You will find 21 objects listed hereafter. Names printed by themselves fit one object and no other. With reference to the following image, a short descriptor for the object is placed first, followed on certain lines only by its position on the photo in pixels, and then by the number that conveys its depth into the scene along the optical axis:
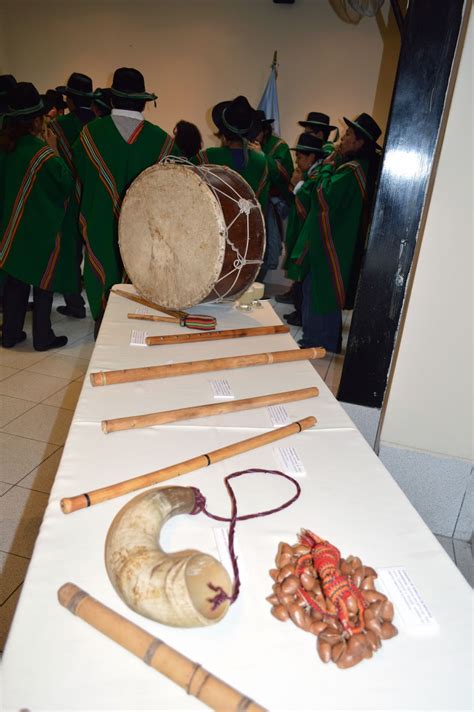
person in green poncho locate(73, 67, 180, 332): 3.22
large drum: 1.97
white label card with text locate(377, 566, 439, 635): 0.84
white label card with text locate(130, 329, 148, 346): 1.88
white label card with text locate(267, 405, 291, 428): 1.43
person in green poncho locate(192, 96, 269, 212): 3.59
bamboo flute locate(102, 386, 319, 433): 1.31
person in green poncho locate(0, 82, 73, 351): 3.41
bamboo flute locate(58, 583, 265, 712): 0.69
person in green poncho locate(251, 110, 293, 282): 5.18
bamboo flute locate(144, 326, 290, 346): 1.90
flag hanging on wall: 5.90
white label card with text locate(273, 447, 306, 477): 1.21
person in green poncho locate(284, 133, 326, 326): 4.16
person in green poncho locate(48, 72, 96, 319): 4.43
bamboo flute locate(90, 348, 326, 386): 1.54
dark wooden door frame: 1.84
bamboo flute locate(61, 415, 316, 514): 1.02
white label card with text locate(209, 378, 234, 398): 1.56
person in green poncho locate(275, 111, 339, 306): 4.91
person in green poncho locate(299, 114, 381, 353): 3.70
